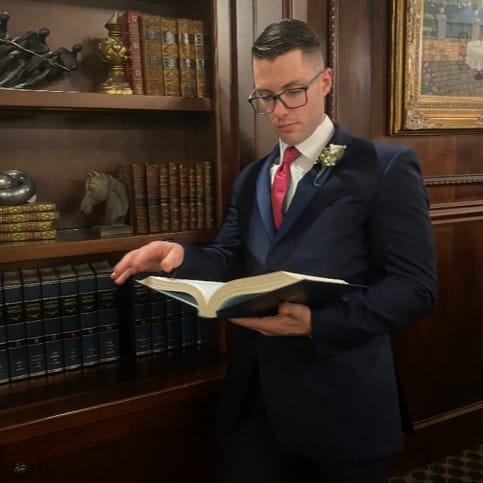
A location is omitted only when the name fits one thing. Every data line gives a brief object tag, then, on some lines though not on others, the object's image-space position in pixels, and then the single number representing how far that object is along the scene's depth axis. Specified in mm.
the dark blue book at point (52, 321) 1561
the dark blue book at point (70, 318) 1583
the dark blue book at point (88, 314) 1608
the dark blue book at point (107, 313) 1635
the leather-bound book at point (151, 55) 1546
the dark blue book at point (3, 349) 1512
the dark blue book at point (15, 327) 1513
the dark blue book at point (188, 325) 1782
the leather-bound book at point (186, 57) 1590
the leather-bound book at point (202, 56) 1612
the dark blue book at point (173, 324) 1754
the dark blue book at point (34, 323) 1537
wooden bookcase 1420
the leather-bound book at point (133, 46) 1537
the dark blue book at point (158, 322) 1727
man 1126
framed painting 1869
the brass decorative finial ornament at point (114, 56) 1551
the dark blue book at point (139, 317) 1698
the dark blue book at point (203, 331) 1817
